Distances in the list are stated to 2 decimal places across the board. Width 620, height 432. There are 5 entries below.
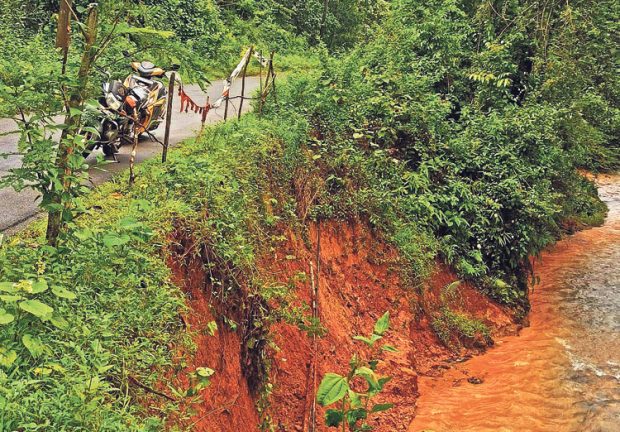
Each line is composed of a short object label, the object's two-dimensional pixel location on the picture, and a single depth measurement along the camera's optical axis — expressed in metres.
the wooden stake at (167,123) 7.16
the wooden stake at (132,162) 6.55
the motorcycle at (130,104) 8.48
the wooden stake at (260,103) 9.98
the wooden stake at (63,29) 4.31
